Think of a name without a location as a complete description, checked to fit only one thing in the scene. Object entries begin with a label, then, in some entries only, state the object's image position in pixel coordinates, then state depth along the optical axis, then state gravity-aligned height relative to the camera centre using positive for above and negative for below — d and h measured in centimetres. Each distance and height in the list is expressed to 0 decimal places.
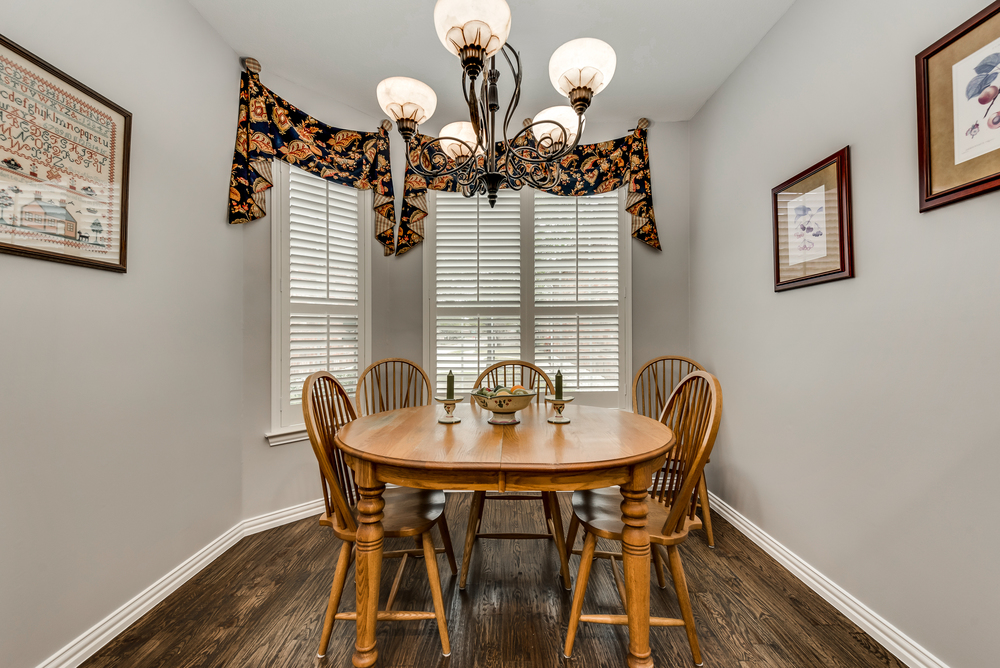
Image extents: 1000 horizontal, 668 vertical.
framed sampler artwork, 127 +58
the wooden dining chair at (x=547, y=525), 184 -85
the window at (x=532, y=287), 308 +38
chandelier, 137 +97
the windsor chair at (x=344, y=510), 139 -63
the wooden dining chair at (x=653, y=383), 268 -29
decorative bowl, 167 -25
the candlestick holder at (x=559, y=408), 171 -28
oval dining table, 125 -39
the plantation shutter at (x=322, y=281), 258 +37
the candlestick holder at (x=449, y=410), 173 -29
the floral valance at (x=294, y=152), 232 +114
